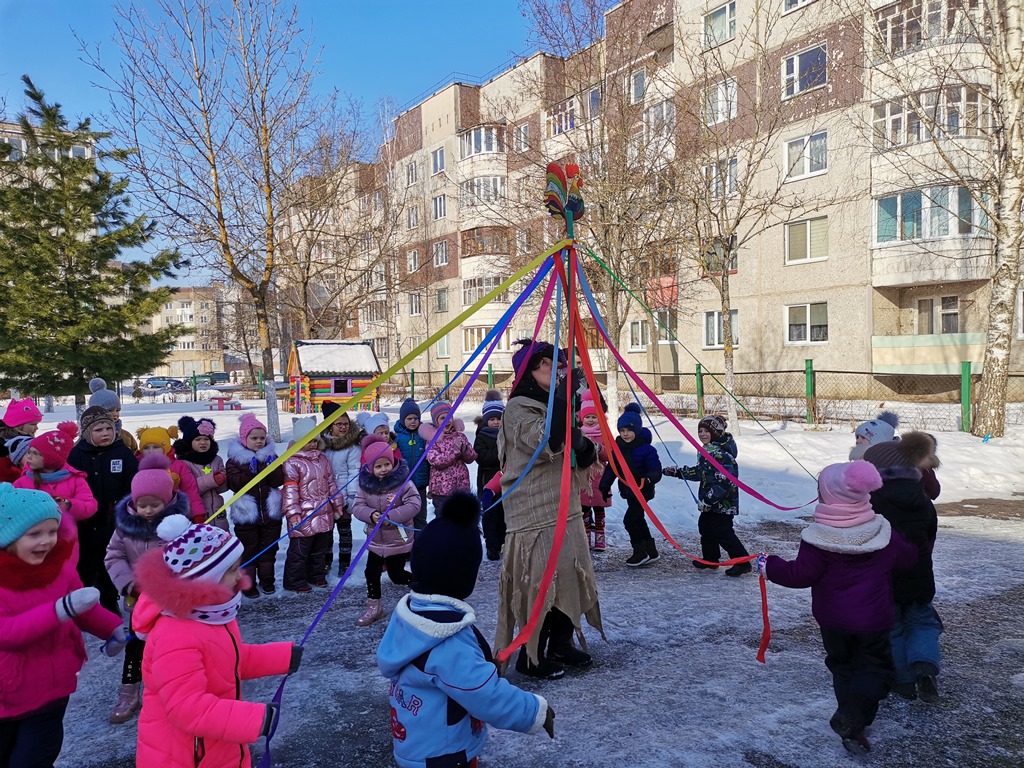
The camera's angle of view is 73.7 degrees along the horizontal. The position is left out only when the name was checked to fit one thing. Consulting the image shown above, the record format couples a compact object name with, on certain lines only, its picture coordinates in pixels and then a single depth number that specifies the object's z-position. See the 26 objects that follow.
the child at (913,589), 3.64
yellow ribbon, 3.13
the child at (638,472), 6.23
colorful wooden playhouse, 17.97
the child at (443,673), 2.13
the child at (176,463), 4.76
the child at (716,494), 5.79
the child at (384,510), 5.13
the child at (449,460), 6.46
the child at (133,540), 3.75
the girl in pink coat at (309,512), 5.74
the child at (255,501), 5.74
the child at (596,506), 6.74
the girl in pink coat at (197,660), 2.09
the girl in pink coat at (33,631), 2.53
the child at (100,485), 4.63
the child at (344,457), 5.96
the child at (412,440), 6.67
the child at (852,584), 3.12
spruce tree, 14.34
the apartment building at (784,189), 13.20
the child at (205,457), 5.58
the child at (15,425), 5.33
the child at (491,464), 6.43
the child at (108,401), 5.38
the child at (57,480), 4.23
